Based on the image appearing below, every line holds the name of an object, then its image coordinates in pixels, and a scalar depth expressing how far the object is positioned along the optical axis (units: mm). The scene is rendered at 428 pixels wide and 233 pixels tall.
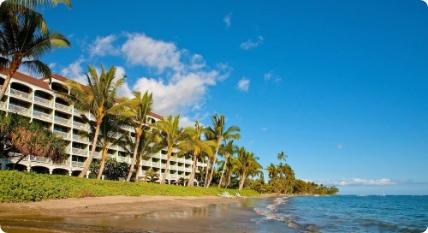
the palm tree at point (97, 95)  23531
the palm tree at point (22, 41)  14328
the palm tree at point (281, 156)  108312
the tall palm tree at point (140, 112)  29531
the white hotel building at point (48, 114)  35844
